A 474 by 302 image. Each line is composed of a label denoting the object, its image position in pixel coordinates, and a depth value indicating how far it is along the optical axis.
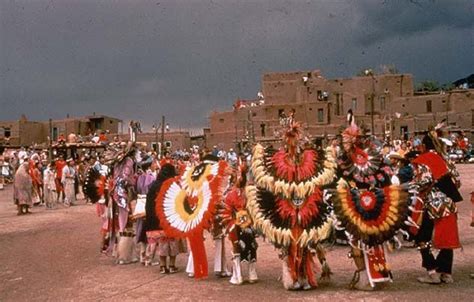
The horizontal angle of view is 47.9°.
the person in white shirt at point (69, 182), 23.11
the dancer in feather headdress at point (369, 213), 7.28
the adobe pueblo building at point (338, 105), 55.88
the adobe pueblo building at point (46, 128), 64.56
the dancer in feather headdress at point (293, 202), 7.38
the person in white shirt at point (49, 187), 22.41
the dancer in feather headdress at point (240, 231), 8.08
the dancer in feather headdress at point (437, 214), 7.57
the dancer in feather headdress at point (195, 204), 8.45
